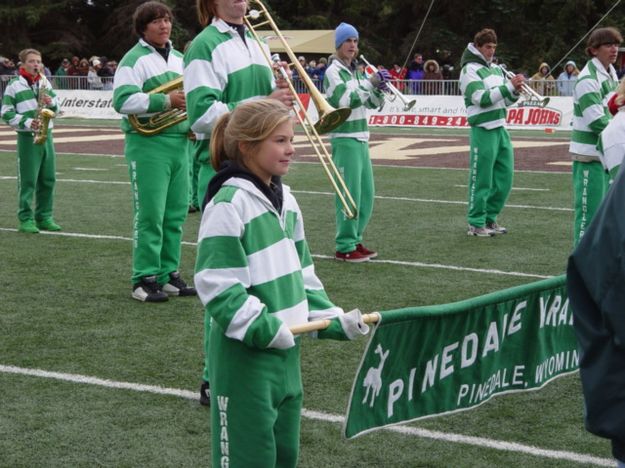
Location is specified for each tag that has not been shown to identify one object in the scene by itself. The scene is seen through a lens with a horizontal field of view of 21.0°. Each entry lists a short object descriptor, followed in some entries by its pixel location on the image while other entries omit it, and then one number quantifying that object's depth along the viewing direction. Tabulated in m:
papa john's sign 37.97
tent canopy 64.46
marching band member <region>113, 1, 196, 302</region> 11.42
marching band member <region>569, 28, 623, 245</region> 12.70
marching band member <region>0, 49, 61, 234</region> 17.16
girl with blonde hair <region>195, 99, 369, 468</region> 5.11
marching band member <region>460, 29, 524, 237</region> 16.20
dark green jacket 3.14
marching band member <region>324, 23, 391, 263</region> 14.21
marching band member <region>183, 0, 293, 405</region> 8.35
